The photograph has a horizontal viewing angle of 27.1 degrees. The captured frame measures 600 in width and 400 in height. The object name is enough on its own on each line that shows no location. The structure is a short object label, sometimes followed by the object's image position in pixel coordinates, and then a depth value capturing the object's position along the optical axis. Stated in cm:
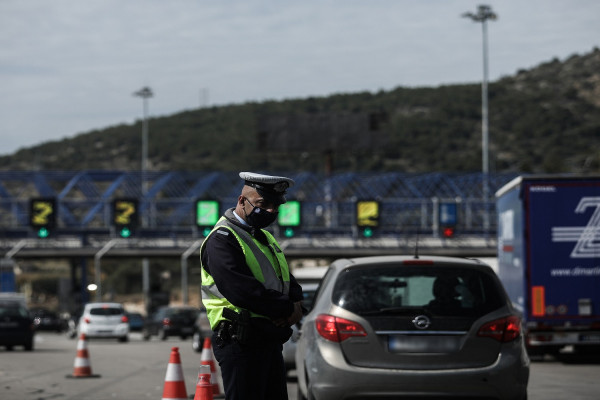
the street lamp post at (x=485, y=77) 6562
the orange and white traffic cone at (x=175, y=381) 1061
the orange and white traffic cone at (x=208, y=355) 1400
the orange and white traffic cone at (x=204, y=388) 756
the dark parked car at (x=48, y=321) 6488
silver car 986
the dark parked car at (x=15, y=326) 3075
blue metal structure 6619
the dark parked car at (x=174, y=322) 4412
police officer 674
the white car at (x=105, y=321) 4019
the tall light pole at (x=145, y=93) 8869
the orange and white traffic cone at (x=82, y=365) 1959
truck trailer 2061
